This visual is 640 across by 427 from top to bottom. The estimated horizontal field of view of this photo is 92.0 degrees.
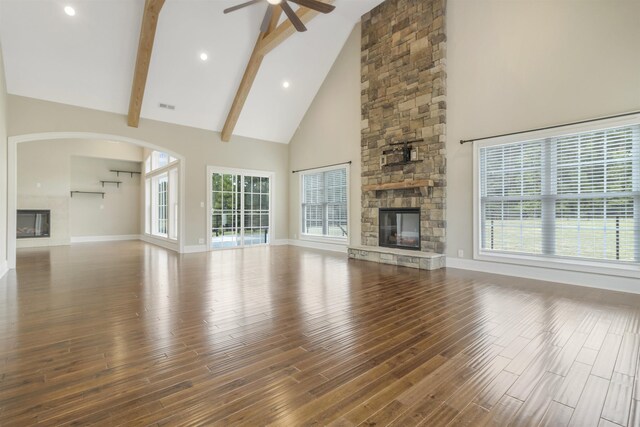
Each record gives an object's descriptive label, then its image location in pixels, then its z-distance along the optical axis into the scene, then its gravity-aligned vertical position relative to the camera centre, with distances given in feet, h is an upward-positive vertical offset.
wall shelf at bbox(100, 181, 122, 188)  36.79 +3.49
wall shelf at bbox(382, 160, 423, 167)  20.39 +3.27
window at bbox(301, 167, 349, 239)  26.68 +0.69
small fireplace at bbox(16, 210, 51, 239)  29.91 -1.17
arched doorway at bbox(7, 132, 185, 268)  18.56 +2.67
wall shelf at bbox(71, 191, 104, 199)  34.93 +2.21
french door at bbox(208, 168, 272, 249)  27.89 +0.28
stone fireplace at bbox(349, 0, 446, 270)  19.34 +6.39
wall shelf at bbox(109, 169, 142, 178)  37.43 +4.87
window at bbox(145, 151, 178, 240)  29.01 +1.62
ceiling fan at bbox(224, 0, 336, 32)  13.41 +9.27
